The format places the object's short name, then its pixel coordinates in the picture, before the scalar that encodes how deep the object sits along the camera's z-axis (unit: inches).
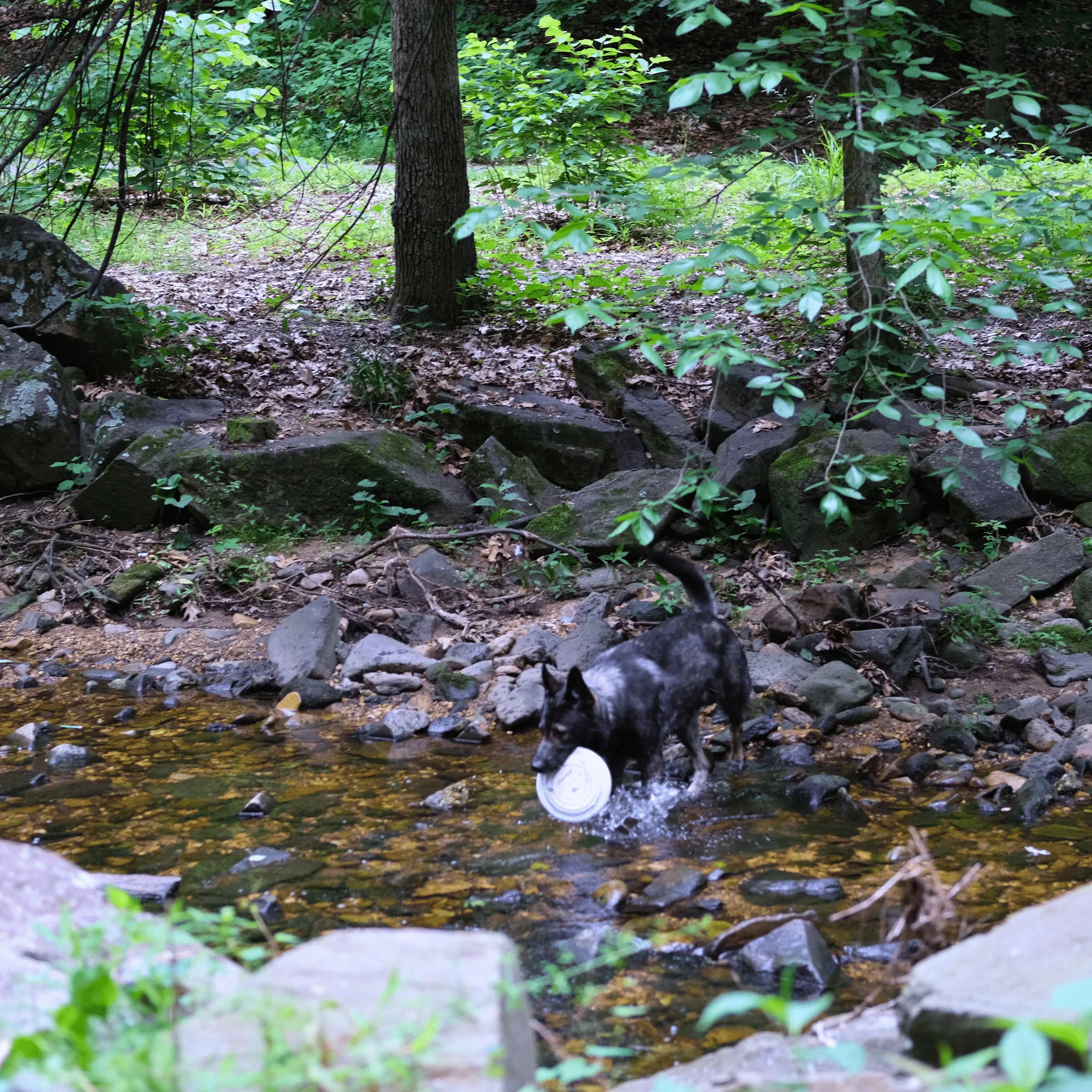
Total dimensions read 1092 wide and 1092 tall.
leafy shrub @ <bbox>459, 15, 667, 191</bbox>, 487.2
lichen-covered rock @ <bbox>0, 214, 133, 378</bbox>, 425.7
